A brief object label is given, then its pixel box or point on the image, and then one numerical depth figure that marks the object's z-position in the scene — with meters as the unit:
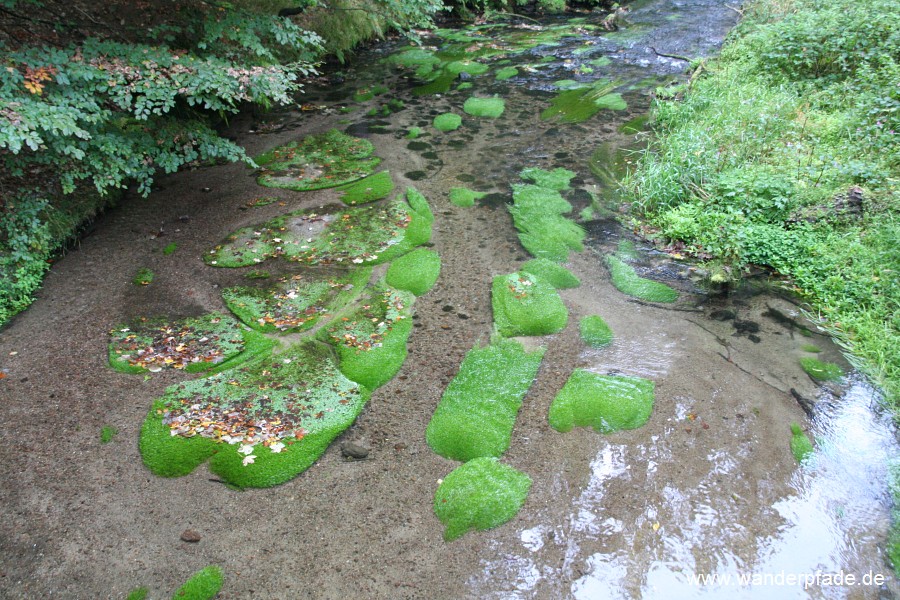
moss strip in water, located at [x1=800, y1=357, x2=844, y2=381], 4.44
